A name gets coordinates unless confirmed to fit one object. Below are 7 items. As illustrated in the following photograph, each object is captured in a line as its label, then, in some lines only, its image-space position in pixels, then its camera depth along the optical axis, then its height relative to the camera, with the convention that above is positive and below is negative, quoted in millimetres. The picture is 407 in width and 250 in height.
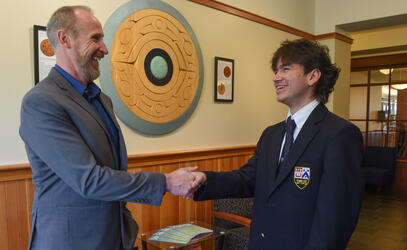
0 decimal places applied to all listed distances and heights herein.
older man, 1164 -190
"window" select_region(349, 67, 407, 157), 6344 +66
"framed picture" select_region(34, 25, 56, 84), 2025 +329
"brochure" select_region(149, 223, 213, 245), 2389 -971
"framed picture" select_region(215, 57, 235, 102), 3217 +295
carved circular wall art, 2436 +333
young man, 1293 -264
